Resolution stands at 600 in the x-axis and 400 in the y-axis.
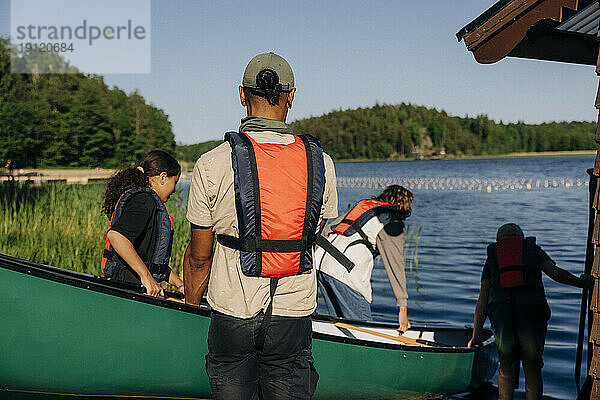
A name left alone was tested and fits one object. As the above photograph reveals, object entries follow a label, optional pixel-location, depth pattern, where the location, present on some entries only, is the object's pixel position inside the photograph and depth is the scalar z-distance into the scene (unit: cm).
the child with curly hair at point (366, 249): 600
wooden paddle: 650
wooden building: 364
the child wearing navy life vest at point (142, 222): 433
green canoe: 487
